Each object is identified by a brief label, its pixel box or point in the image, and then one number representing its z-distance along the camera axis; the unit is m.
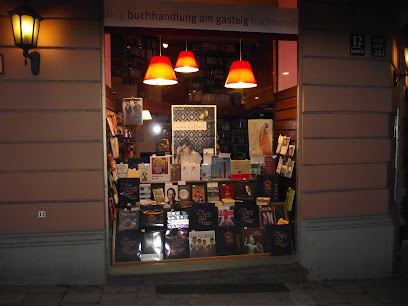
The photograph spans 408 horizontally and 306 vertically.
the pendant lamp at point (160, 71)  4.83
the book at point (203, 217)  4.76
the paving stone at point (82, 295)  3.81
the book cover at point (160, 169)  4.90
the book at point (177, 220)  4.73
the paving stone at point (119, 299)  3.81
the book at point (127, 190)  4.73
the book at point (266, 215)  4.95
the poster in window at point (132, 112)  5.07
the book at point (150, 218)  4.66
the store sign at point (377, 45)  4.67
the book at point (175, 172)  5.02
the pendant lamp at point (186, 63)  5.50
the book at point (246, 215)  4.88
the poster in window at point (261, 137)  5.27
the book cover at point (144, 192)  4.87
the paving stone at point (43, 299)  3.73
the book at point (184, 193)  4.96
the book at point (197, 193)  4.98
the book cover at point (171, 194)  4.90
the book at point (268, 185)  5.03
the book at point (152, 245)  4.59
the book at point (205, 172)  5.05
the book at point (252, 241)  4.81
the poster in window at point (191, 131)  5.14
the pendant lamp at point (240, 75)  4.78
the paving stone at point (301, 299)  3.93
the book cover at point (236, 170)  5.09
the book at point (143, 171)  4.89
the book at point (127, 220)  4.63
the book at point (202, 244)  4.68
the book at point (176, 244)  4.62
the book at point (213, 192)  4.99
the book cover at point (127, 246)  4.51
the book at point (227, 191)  5.05
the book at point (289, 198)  4.78
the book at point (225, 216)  4.85
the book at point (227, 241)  4.72
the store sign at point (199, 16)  4.16
